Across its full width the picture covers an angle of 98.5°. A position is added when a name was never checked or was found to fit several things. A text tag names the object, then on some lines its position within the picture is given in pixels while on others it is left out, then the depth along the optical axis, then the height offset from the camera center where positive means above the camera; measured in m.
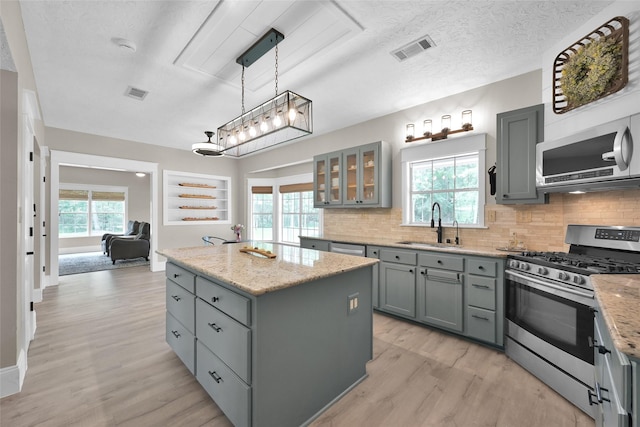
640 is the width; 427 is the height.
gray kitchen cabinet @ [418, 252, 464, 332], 2.81 -0.83
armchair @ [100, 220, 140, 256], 8.24 -0.70
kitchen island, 1.48 -0.75
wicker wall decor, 1.98 +1.14
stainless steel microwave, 1.84 +0.40
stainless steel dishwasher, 3.68 -0.50
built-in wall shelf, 6.46 +0.34
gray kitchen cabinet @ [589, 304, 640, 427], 0.75 -0.56
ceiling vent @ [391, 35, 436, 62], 2.46 +1.53
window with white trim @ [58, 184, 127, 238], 9.16 +0.07
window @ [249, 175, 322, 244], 6.06 +0.03
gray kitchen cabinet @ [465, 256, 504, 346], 2.56 -0.83
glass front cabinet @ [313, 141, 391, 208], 4.00 +0.55
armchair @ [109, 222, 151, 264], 6.91 -0.91
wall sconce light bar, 3.34 +1.07
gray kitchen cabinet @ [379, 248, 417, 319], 3.17 -0.83
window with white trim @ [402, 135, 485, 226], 3.34 +0.41
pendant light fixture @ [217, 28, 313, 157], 2.30 +0.88
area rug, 6.29 -1.32
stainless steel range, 1.82 -0.68
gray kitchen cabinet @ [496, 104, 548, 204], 2.65 +0.59
